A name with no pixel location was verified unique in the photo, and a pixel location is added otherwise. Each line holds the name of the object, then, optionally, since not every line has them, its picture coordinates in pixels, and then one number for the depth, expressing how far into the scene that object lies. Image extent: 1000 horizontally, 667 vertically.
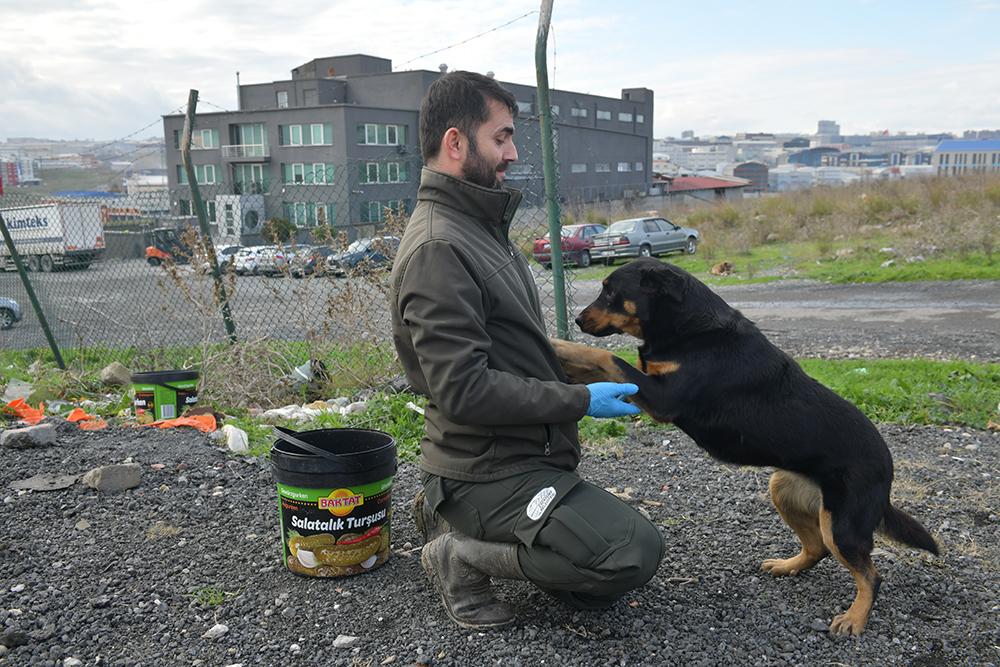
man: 2.40
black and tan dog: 2.77
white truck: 8.09
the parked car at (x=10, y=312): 9.91
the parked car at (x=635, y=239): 21.33
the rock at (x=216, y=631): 2.64
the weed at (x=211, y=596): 2.88
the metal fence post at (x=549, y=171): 4.99
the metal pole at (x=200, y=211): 6.06
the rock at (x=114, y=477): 3.91
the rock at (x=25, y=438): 4.59
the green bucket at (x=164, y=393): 5.28
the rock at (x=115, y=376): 6.58
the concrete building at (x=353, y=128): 46.81
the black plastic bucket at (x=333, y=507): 2.98
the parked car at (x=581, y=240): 20.89
